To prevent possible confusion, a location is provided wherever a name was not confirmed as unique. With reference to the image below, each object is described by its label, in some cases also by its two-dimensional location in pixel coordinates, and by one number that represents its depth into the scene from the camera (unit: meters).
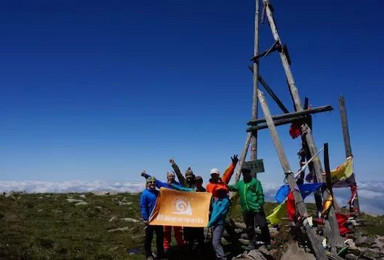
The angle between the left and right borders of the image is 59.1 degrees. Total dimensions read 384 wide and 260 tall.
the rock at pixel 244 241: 14.56
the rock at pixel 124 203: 29.50
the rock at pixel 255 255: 11.77
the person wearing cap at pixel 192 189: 13.82
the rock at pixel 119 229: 19.39
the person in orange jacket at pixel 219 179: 12.95
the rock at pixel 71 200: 28.45
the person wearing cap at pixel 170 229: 14.28
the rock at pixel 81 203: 27.22
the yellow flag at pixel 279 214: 15.41
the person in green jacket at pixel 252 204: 12.93
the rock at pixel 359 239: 14.41
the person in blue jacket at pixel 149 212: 13.12
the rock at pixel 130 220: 22.29
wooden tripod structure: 13.27
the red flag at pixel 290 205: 14.81
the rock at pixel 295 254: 11.81
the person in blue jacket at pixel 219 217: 12.04
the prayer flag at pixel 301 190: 14.72
